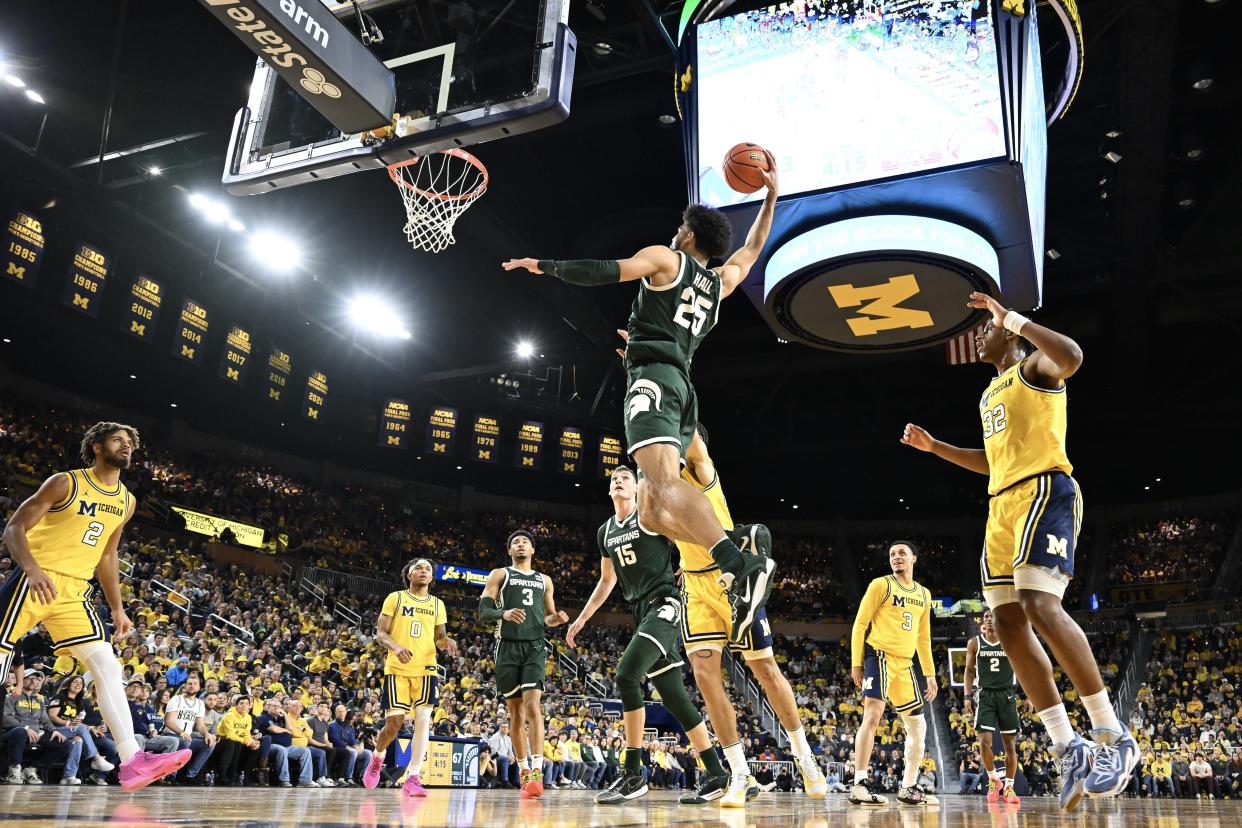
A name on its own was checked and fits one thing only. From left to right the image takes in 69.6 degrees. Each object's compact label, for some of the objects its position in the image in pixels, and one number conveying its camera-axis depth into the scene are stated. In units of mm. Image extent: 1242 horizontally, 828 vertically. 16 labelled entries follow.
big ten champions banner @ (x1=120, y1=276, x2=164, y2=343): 20094
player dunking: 3670
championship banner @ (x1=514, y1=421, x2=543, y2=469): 30391
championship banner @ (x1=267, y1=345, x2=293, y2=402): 24359
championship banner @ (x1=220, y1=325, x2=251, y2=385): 22641
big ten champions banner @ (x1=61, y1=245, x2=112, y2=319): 18750
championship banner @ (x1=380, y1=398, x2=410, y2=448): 28156
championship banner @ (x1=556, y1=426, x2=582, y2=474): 30781
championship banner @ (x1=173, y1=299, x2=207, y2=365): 21375
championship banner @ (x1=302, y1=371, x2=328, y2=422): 25766
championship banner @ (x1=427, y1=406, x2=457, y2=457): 28912
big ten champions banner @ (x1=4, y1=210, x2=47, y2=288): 17547
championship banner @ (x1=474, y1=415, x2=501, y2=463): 29734
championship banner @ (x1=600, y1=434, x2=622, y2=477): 31156
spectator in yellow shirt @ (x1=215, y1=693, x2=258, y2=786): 9812
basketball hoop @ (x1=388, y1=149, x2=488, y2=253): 10031
